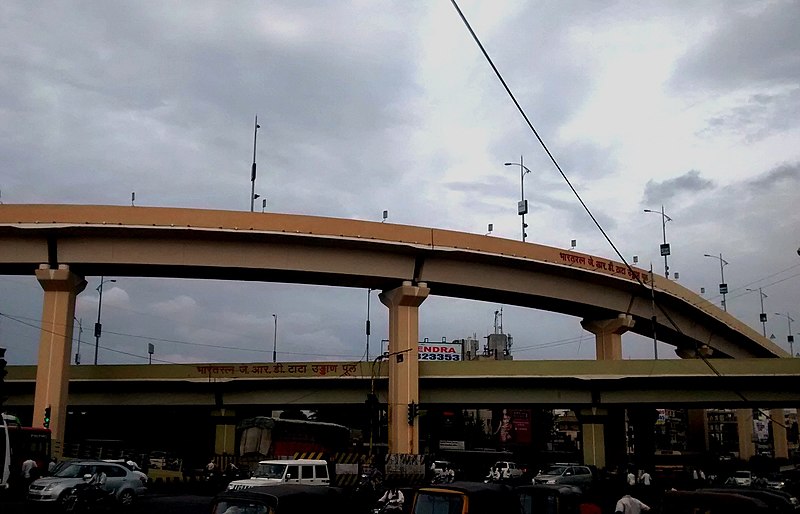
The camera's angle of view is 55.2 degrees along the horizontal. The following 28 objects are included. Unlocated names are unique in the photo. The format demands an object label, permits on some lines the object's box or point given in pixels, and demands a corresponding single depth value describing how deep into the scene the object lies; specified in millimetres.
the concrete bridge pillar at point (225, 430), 52125
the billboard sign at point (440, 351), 99938
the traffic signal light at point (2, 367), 19272
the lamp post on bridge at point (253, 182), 47881
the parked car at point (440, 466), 47188
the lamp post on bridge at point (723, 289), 79438
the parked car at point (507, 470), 48084
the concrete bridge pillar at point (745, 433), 74250
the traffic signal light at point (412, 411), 44000
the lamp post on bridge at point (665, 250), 64875
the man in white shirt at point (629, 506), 14148
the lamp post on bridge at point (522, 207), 53541
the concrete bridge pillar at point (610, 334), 51844
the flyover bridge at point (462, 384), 47312
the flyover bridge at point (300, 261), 40344
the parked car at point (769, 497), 12428
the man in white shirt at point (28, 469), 28453
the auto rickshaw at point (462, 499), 11289
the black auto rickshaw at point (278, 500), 10445
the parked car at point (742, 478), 40175
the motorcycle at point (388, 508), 22725
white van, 25438
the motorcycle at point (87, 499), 23250
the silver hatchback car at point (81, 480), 23484
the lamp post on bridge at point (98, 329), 72438
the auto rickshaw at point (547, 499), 13773
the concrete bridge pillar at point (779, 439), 75875
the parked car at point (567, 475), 37062
